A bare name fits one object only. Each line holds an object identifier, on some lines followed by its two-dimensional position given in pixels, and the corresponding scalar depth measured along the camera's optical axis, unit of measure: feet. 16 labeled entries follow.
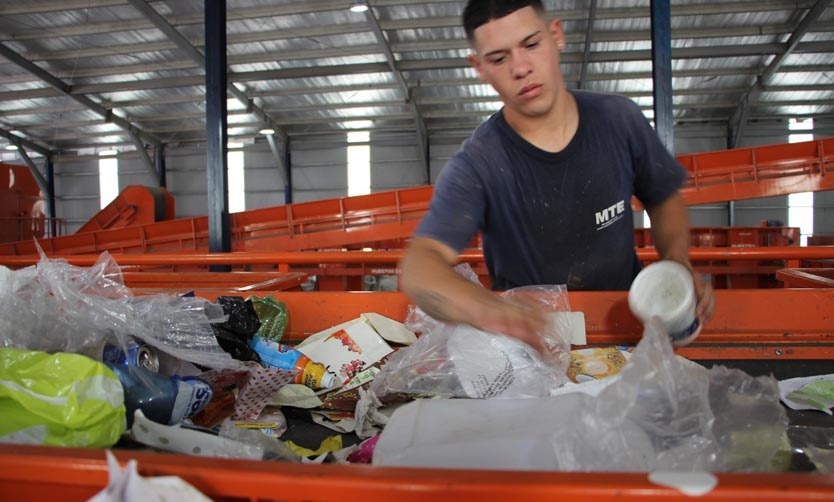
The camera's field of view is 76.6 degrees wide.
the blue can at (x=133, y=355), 3.95
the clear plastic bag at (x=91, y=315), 4.02
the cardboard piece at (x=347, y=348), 5.64
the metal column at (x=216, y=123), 19.17
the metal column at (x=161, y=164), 53.11
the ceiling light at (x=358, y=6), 29.35
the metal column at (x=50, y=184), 55.11
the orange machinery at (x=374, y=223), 18.49
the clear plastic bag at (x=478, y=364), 4.39
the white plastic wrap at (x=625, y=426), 2.35
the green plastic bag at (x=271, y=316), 6.27
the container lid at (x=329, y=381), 5.23
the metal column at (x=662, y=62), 17.85
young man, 4.57
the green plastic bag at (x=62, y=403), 2.77
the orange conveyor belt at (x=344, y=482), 1.78
